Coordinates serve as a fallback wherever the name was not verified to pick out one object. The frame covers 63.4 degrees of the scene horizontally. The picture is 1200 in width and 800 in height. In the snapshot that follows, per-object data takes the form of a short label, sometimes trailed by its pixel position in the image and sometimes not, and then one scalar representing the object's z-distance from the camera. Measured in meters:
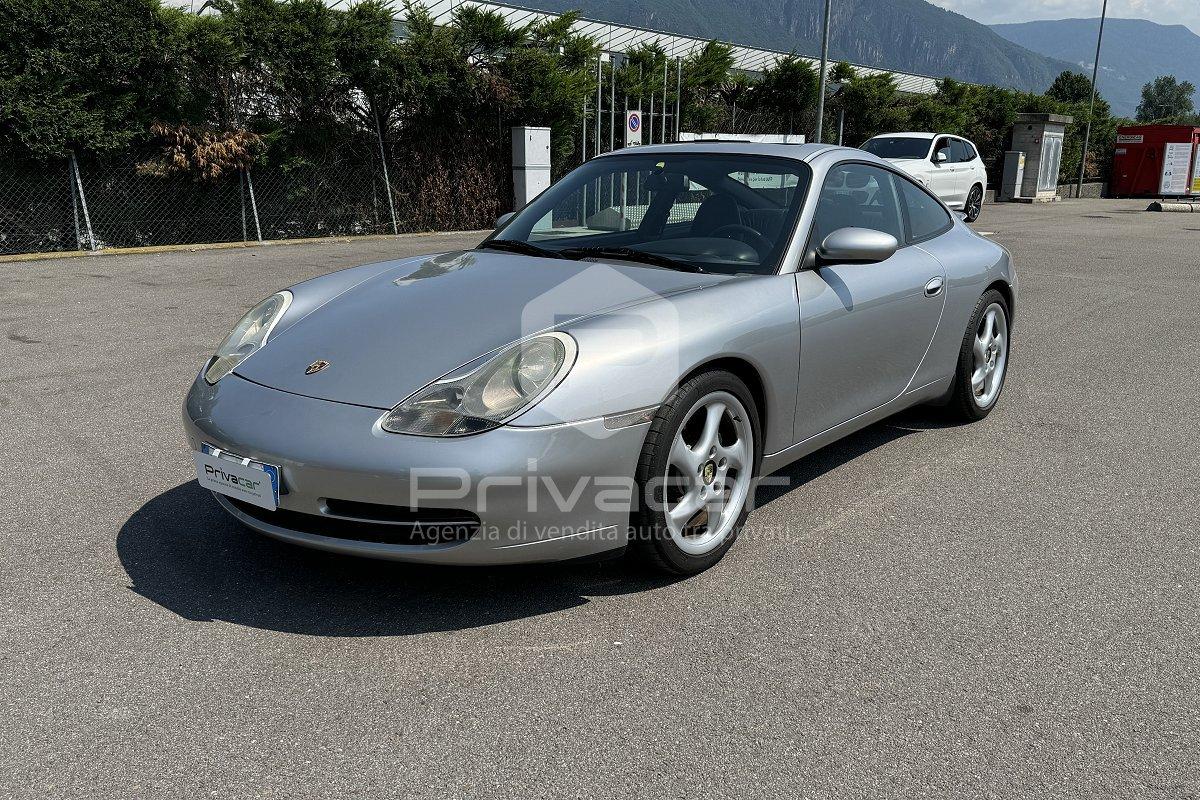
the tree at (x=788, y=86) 23.95
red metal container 33.38
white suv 18.45
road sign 16.91
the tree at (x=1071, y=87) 69.81
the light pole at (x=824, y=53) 20.36
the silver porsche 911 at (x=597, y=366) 2.79
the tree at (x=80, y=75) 11.62
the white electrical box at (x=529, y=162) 17.03
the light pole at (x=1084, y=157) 33.03
